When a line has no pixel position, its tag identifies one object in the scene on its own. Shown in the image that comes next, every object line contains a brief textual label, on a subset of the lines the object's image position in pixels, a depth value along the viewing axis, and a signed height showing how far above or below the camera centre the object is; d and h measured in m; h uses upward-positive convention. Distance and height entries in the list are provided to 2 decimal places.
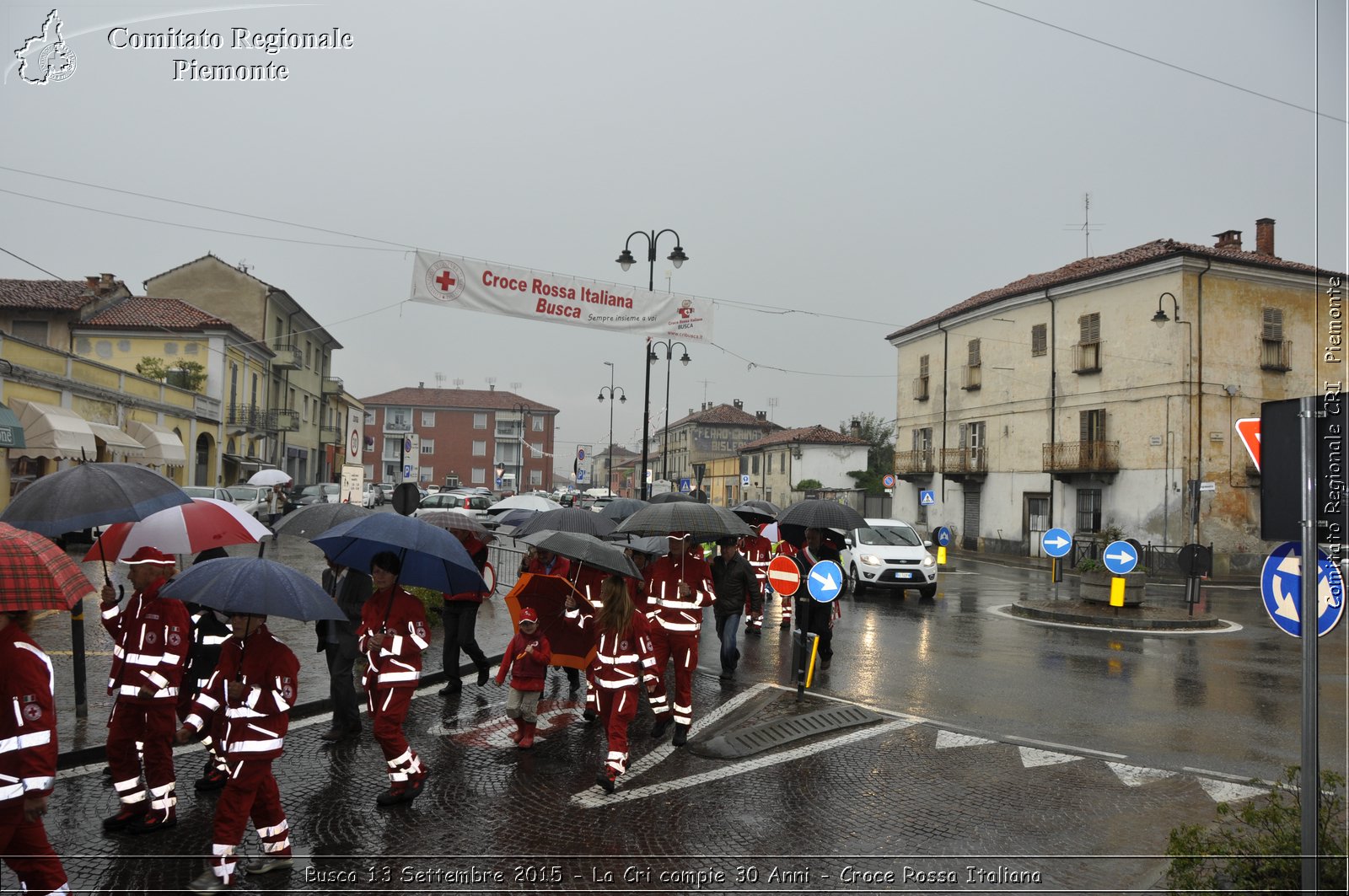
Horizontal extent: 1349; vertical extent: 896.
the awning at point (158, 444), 30.94 +1.13
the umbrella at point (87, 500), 5.36 -0.17
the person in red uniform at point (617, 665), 6.09 -1.30
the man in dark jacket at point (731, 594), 10.15 -1.24
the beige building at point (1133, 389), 29.94 +4.18
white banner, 11.30 +2.61
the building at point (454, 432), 97.12 +5.62
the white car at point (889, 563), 18.47 -1.52
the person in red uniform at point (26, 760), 3.62 -1.22
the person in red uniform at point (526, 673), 6.86 -1.50
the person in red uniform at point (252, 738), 4.41 -1.36
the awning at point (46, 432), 23.30 +1.06
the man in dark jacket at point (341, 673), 7.02 -1.57
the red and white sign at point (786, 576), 9.96 -0.99
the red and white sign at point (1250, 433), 4.60 +0.37
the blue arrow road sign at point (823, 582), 9.65 -1.02
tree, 62.84 +4.08
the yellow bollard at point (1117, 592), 17.00 -1.83
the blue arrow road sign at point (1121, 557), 16.44 -1.12
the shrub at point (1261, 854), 4.05 -1.70
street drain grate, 7.22 -2.15
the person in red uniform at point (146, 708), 4.99 -1.35
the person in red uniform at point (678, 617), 7.40 -1.14
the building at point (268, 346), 45.41 +7.52
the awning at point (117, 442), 27.17 +1.03
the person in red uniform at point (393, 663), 5.54 -1.18
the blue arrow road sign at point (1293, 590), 4.49 -0.45
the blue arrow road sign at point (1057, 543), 17.58 -0.93
